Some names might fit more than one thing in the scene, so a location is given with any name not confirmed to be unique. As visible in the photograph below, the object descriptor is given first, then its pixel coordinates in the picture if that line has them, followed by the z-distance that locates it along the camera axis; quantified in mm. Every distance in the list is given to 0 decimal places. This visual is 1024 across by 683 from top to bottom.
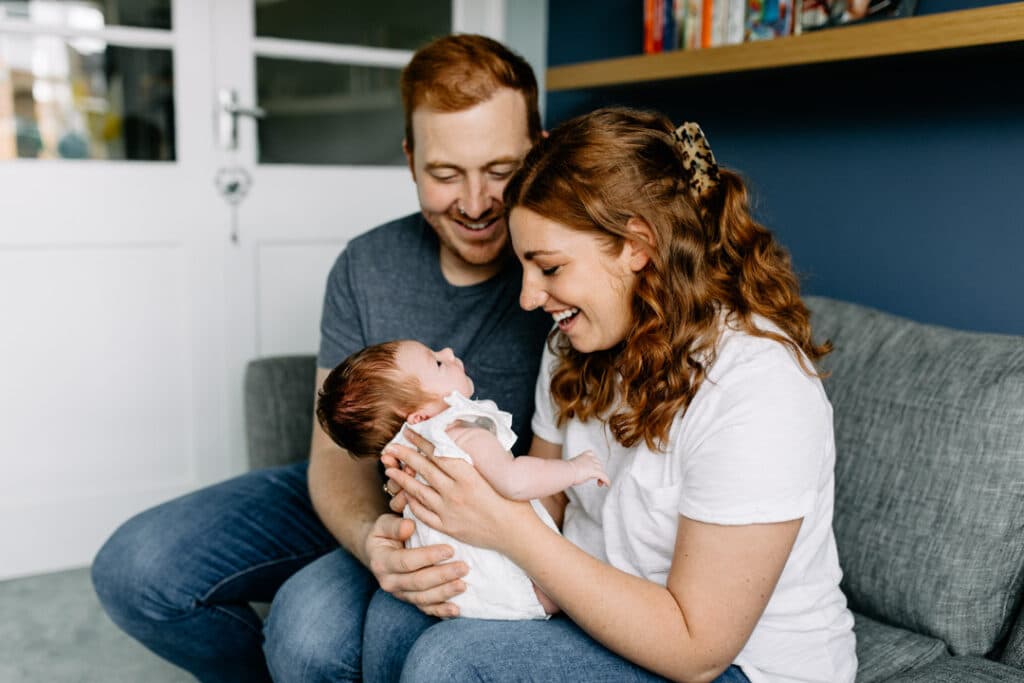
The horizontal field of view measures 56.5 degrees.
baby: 1273
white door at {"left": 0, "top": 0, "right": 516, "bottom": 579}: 2627
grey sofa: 1369
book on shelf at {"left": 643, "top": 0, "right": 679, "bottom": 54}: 2336
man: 1586
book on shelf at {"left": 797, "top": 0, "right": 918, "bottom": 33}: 1795
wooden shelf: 1529
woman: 1132
